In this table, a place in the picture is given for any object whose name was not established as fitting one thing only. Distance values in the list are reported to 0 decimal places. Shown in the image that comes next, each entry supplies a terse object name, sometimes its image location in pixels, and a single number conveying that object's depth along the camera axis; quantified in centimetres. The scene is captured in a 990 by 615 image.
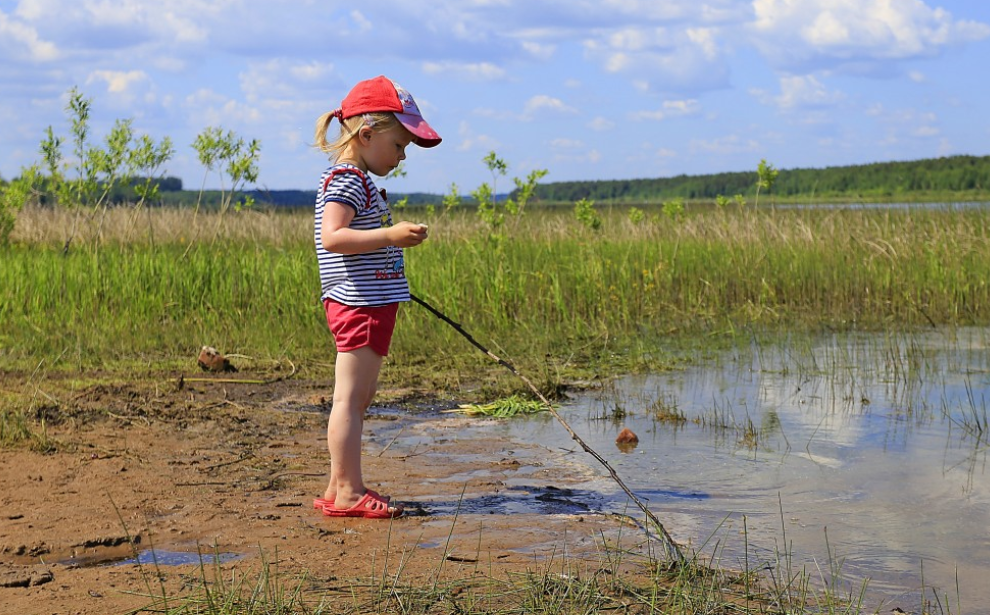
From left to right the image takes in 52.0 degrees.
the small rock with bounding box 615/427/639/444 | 558
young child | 417
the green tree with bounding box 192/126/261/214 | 1119
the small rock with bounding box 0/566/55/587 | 334
